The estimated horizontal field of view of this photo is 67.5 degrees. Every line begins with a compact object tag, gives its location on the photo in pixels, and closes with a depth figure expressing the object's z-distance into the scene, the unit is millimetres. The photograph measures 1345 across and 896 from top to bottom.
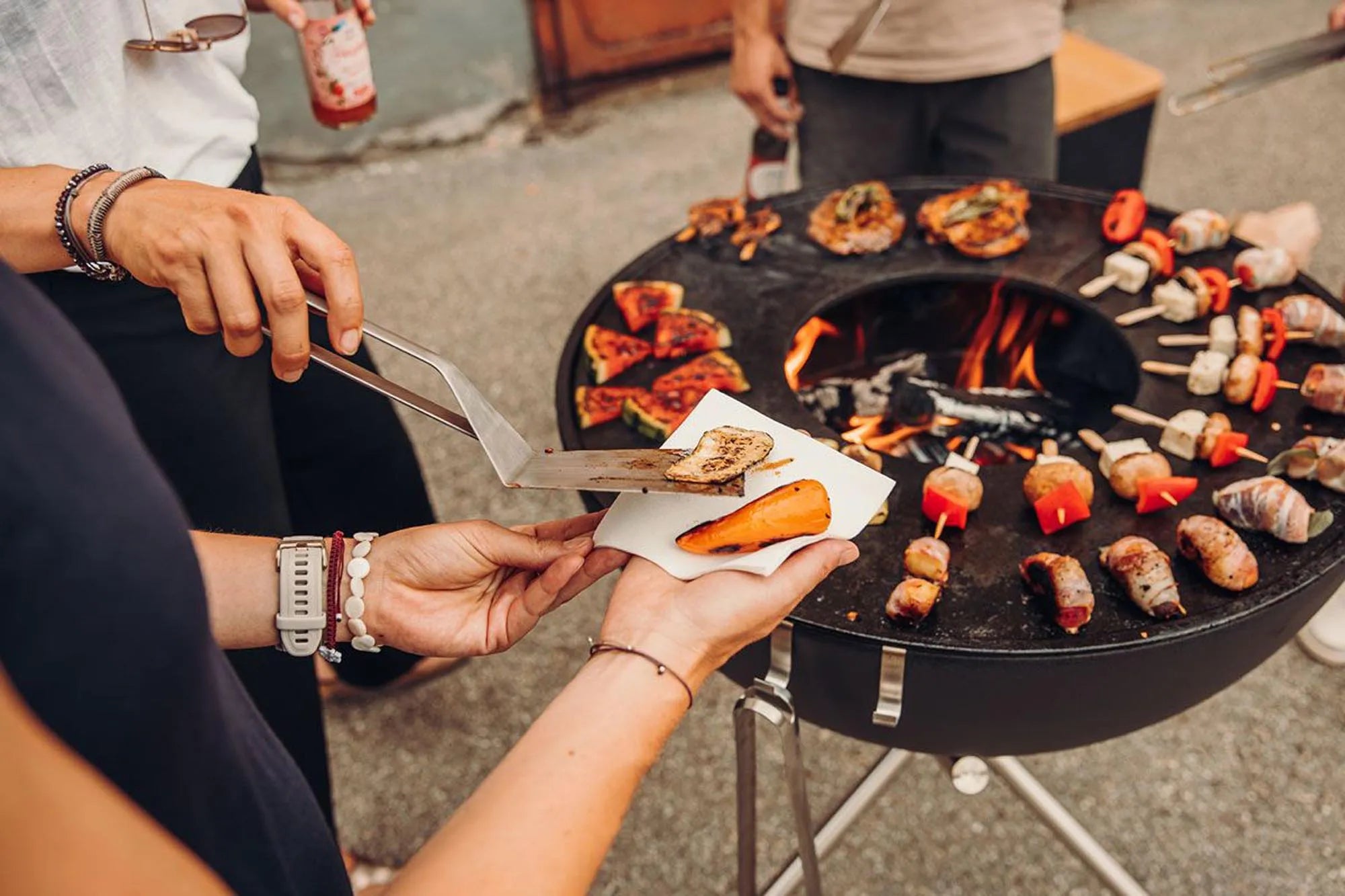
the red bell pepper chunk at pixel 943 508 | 1435
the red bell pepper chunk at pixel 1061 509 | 1432
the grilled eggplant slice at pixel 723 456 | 1141
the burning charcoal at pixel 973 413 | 1929
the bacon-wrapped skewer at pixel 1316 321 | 1686
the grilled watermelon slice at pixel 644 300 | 1843
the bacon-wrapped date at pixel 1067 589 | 1285
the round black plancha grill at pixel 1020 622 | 1296
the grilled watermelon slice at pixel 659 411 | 1623
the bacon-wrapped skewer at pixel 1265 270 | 1830
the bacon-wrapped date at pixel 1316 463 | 1436
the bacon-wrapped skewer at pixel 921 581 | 1314
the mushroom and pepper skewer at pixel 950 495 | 1437
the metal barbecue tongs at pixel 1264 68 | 1924
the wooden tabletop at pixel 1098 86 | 3305
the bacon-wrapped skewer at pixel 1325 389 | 1557
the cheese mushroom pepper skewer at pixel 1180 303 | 1787
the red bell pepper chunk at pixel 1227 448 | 1504
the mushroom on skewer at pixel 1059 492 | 1436
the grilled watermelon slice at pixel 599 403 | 1662
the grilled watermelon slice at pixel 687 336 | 1780
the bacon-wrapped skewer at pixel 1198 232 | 1926
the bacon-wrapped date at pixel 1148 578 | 1294
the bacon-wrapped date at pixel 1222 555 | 1322
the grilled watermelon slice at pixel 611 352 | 1751
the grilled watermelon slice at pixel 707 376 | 1697
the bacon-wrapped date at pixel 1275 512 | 1371
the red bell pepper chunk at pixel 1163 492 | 1434
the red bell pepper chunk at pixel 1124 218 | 1960
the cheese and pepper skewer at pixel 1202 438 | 1509
